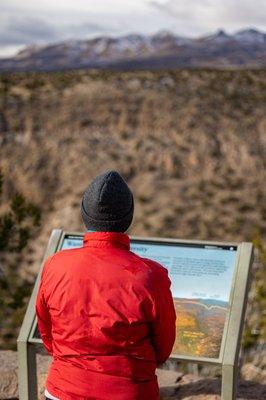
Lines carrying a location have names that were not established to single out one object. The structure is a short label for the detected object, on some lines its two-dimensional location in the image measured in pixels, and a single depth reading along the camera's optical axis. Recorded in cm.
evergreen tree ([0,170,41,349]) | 1021
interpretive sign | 479
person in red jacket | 326
